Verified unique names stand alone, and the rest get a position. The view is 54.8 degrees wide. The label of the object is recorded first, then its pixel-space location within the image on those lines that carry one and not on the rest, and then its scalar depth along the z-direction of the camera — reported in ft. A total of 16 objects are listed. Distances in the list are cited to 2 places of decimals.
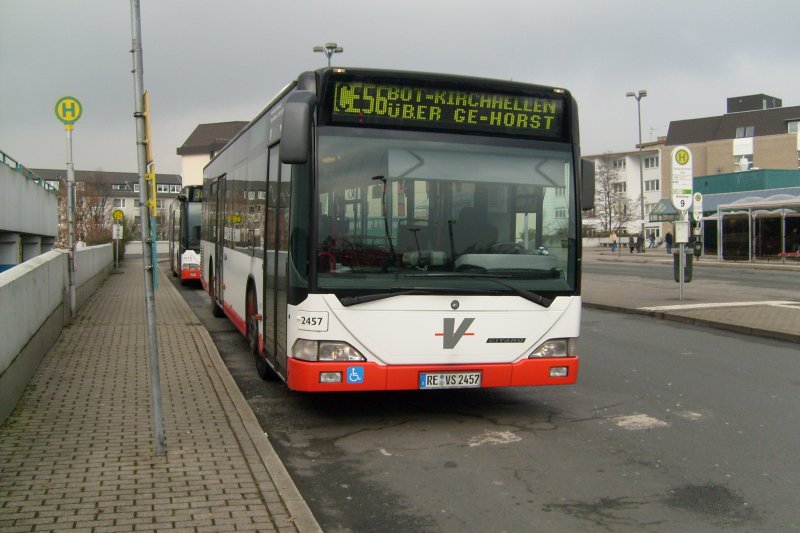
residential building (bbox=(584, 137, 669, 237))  307.41
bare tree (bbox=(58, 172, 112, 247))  168.36
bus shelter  127.13
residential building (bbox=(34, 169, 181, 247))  194.80
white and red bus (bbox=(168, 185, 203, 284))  83.89
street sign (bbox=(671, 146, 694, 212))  59.57
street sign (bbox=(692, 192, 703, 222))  75.02
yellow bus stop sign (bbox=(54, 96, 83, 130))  45.98
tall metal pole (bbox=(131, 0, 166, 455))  18.69
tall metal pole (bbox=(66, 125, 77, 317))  47.47
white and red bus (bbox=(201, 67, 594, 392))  21.22
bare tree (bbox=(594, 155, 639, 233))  268.82
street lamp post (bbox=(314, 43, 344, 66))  86.02
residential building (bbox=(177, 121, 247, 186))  342.44
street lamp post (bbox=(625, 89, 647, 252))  176.65
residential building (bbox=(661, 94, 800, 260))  128.26
